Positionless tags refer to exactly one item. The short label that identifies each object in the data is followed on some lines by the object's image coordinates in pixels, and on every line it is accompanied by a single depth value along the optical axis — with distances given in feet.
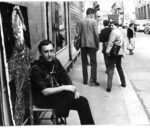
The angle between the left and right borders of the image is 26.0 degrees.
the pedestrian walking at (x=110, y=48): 22.68
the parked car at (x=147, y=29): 103.35
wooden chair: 13.32
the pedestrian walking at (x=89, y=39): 24.59
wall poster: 11.08
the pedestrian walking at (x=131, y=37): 47.37
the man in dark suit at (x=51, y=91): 12.98
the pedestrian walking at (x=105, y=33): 23.87
